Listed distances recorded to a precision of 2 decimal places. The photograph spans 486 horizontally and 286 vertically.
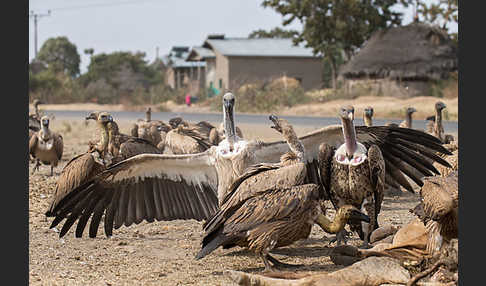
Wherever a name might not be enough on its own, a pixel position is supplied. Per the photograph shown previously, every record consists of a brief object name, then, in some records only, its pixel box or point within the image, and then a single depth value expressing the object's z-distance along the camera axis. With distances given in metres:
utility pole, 65.11
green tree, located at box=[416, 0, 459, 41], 38.83
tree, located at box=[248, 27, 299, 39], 64.75
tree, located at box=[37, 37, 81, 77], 70.94
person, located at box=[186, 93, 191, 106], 40.41
